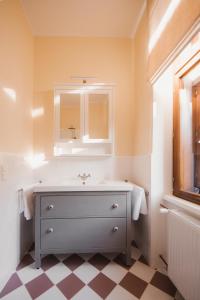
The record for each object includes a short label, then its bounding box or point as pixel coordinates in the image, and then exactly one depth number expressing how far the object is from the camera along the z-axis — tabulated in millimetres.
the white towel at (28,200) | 1666
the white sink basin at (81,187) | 1629
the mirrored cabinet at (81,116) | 2133
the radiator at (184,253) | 1029
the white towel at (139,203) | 1661
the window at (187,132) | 1436
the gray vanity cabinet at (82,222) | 1642
